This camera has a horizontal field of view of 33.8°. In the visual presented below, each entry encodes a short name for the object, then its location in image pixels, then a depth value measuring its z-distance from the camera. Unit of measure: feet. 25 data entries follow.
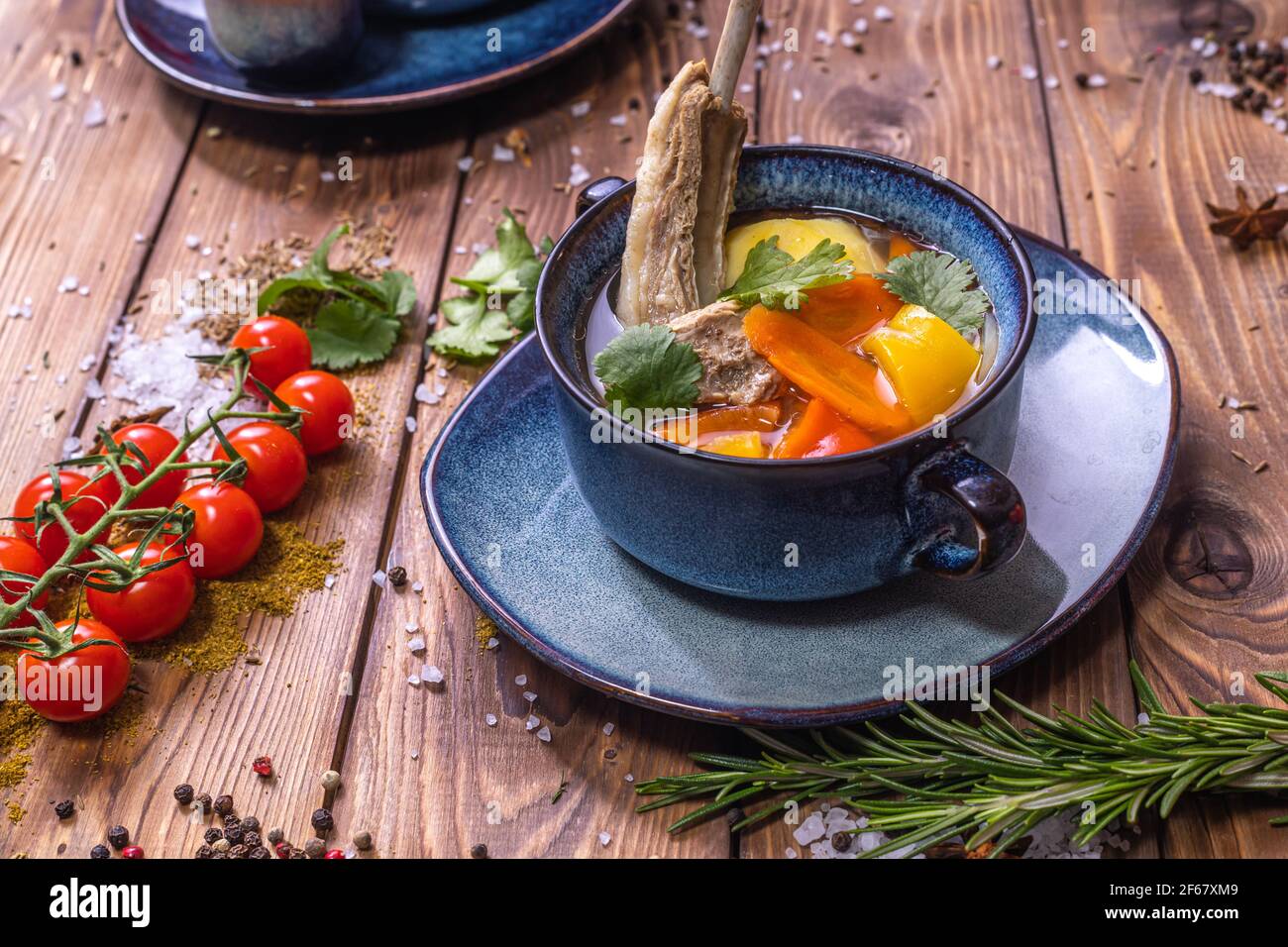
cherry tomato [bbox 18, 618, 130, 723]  1.89
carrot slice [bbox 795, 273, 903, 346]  1.93
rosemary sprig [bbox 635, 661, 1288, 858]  1.77
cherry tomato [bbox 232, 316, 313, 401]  2.20
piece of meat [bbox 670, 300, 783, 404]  1.88
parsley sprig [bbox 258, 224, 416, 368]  2.26
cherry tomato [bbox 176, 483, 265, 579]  2.01
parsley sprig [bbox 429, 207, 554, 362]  2.26
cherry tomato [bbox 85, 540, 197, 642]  1.95
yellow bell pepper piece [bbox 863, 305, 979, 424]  1.87
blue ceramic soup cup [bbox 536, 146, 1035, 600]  1.74
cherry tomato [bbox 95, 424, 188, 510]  2.08
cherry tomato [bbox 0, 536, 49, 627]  1.98
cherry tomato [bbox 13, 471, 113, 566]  2.03
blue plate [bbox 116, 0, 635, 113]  2.49
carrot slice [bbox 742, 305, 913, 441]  1.85
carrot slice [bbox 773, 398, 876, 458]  1.84
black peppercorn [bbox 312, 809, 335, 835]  1.85
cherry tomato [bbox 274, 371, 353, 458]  2.14
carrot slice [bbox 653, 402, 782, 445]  1.88
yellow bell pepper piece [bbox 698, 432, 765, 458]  1.84
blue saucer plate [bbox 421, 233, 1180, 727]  1.83
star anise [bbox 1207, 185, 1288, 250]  2.31
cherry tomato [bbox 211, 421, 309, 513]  2.07
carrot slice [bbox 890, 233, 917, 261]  2.00
